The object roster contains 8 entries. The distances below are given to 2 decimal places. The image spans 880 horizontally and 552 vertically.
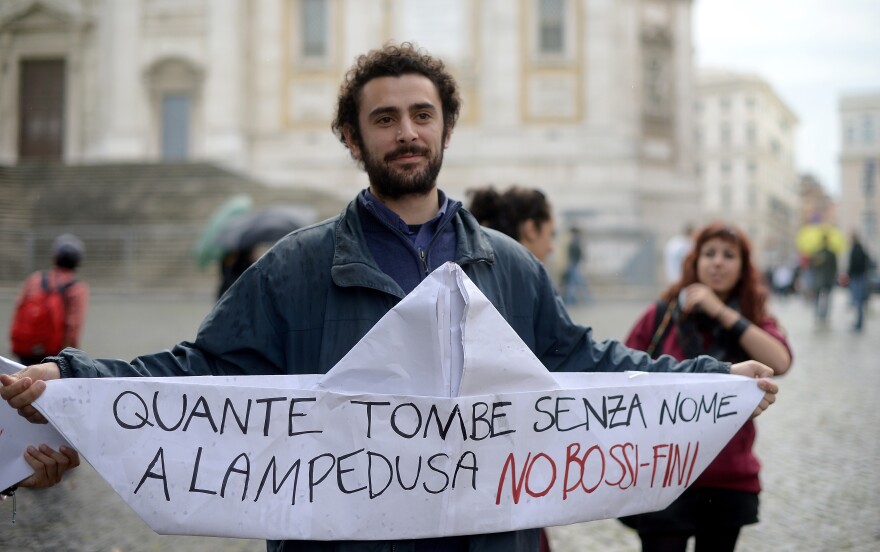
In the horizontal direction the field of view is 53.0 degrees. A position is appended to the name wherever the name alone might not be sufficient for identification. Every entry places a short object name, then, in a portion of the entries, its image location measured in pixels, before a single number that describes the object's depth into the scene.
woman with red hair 3.07
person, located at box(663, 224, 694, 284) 13.41
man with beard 2.25
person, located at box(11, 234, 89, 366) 5.60
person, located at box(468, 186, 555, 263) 3.75
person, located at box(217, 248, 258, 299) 6.20
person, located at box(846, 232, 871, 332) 15.74
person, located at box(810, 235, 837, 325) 16.31
